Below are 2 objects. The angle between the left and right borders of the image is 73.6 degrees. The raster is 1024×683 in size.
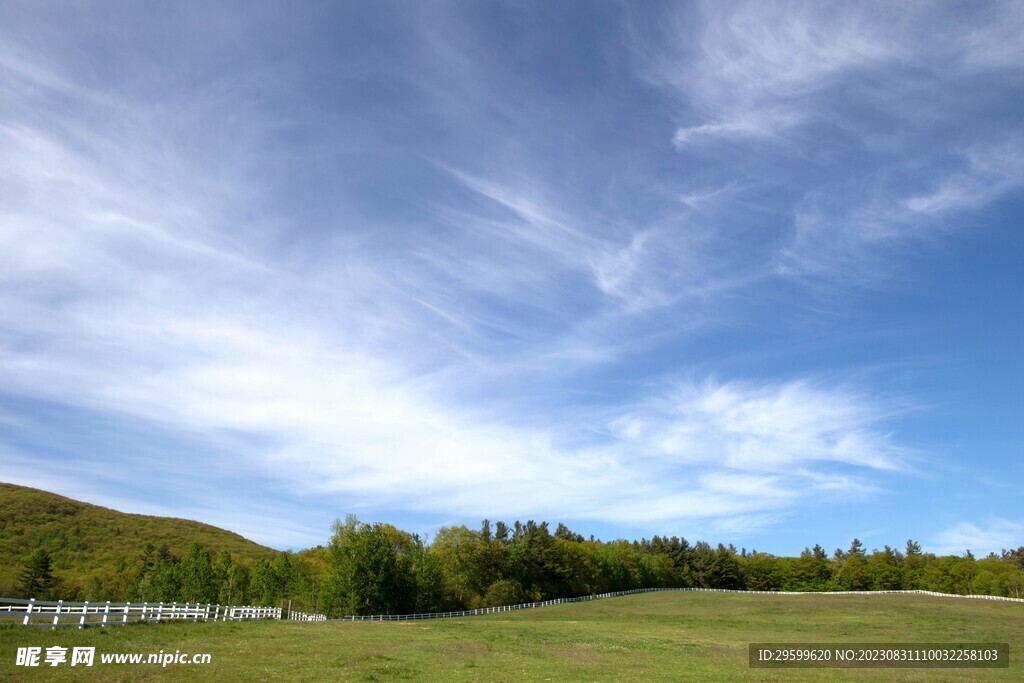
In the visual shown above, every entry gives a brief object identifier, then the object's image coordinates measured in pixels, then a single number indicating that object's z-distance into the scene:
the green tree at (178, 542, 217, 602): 110.22
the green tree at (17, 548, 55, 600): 113.12
